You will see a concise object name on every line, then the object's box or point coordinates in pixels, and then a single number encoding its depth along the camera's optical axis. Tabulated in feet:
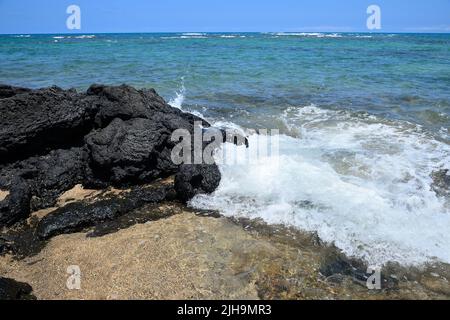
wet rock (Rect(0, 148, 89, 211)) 20.38
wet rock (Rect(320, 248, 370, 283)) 14.28
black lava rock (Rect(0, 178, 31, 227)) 17.78
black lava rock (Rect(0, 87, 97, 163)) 21.67
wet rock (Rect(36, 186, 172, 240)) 17.40
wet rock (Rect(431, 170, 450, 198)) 21.27
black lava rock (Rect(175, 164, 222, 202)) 19.95
